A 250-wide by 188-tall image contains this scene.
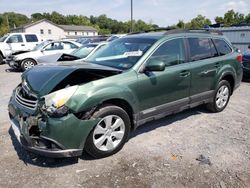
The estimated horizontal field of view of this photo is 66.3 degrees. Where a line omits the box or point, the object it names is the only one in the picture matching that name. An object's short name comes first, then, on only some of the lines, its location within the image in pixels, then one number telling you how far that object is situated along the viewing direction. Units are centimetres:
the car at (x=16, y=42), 1244
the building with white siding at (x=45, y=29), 4520
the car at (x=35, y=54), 926
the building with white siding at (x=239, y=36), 1077
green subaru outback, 239
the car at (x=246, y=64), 661
